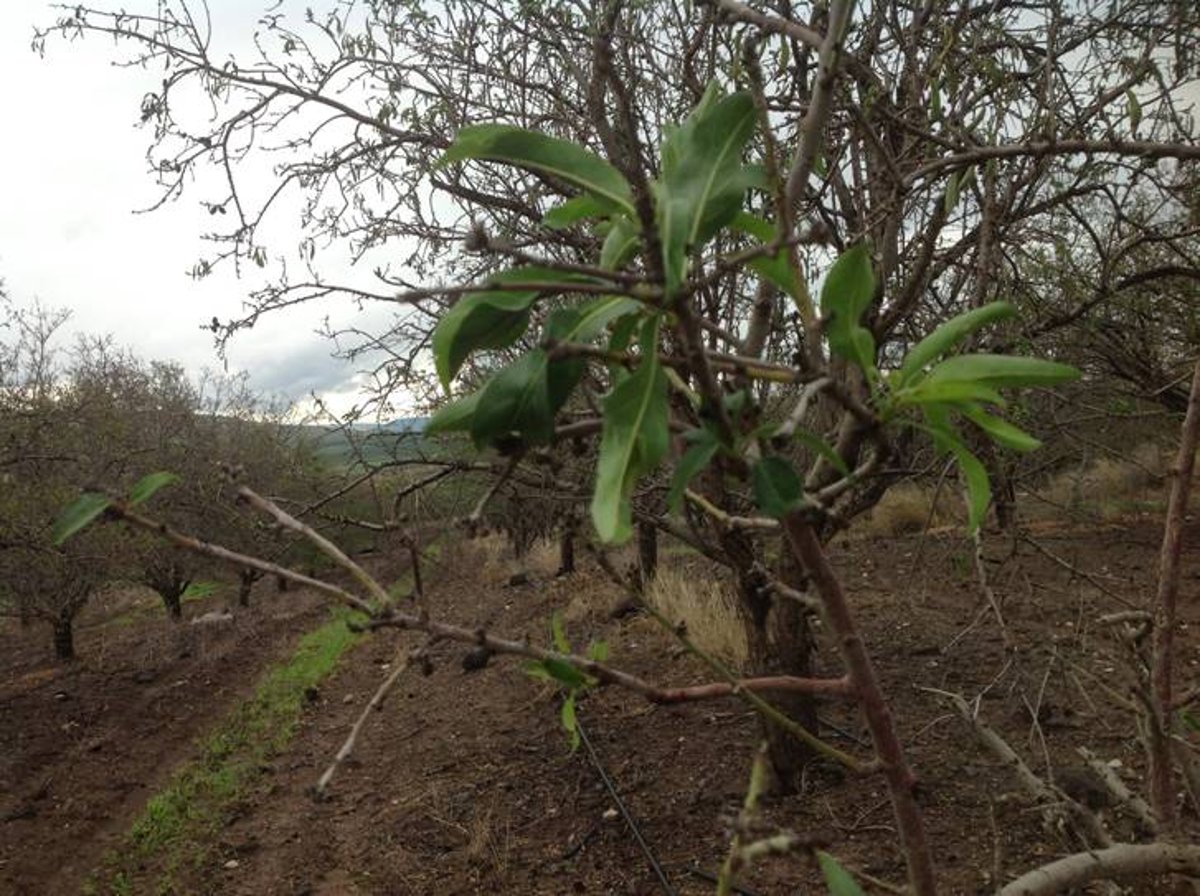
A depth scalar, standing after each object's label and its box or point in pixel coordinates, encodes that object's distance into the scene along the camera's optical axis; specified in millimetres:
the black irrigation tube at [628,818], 3806
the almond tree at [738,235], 634
